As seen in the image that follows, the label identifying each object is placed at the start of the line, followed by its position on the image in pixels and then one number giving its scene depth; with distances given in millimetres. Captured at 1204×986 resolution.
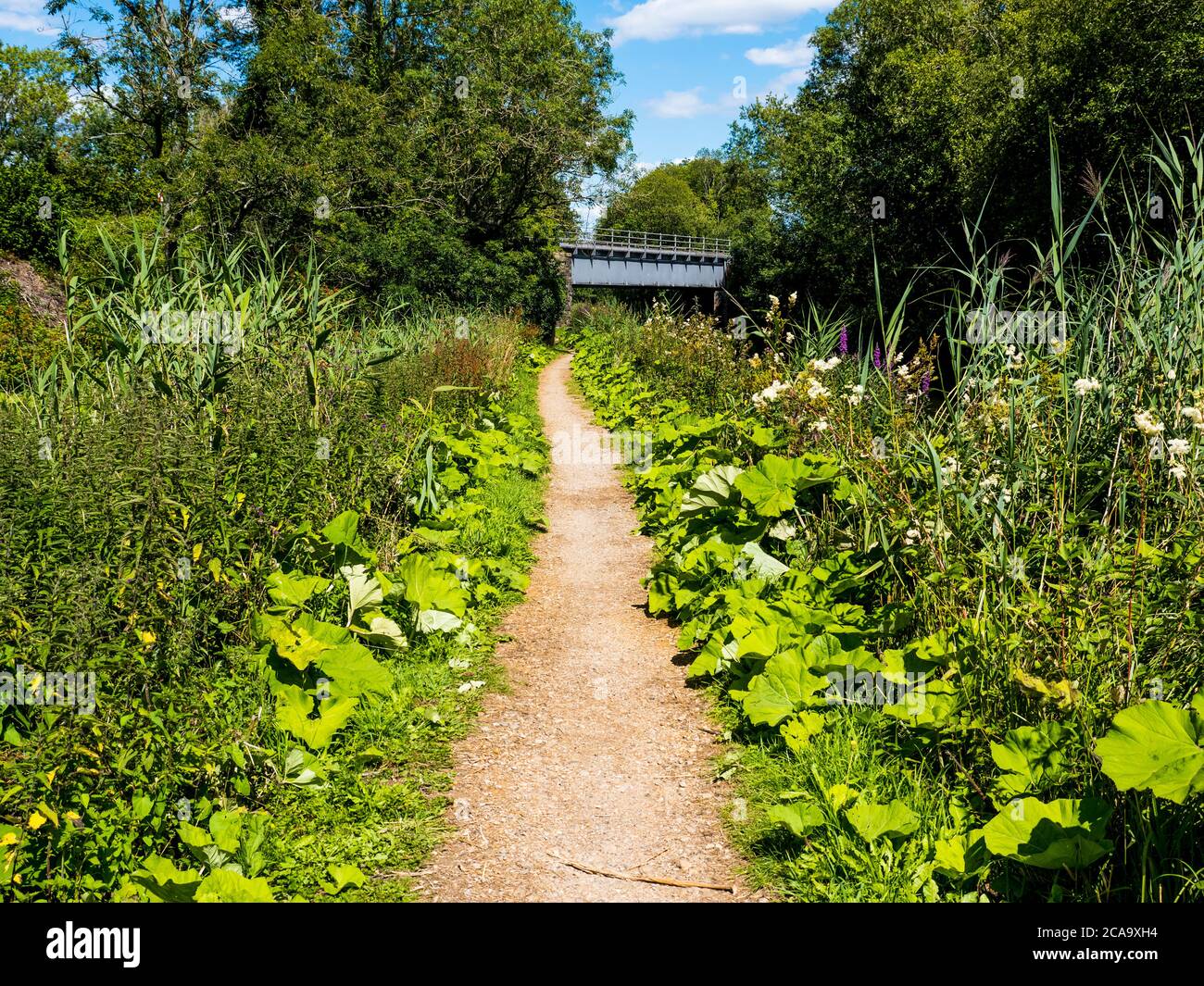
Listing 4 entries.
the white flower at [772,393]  6358
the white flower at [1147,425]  3342
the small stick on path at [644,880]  3445
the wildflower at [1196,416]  3338
